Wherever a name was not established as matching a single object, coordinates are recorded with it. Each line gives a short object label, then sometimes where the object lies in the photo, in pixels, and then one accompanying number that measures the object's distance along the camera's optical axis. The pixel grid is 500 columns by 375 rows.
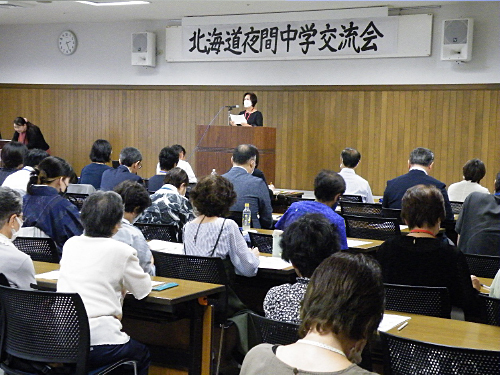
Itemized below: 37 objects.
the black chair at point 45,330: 2.99
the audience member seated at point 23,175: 6.01
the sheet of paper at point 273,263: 4.16
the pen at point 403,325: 2.88
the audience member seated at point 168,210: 5.32
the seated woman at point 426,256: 3.53
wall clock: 13.60
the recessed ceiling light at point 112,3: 10.90
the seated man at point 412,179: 6.62
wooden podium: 9.24
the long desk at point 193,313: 3.49
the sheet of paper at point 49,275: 3.72
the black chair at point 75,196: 6.90
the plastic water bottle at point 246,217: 5.77
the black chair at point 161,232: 5.08
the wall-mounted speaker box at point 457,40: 9.98
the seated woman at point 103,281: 3.16
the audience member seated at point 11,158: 6.77
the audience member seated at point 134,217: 3.86
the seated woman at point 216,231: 4.12
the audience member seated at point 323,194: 4.54
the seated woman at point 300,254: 2.67
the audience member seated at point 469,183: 6.96
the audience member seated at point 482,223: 5.27
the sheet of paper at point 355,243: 4.98
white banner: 10.62
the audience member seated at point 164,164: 7.19
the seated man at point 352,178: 7.58
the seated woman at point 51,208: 4.70
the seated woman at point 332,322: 1.74
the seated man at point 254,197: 5.96
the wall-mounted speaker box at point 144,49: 12.52
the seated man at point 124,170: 7.43
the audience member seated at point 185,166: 8.67
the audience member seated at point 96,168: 8.26
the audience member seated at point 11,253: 3.40
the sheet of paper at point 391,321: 2.88
